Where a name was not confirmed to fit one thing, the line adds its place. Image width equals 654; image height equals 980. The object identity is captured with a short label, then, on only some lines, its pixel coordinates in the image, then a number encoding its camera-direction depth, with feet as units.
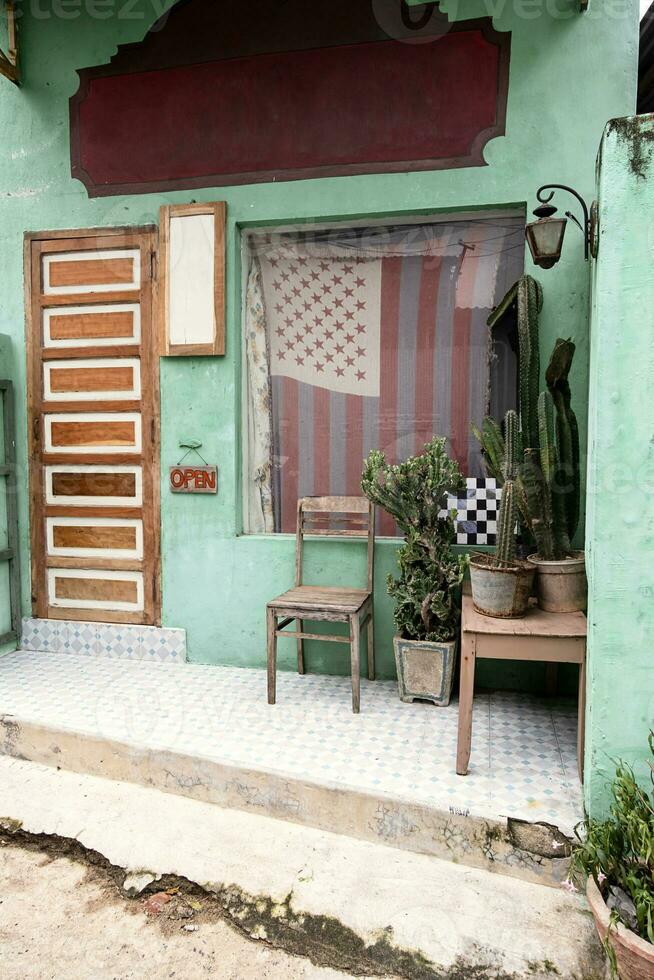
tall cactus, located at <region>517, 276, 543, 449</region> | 11.08
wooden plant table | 9.13
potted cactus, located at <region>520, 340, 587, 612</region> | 10.23
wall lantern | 10.49
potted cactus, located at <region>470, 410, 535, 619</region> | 9.73
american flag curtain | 13.17
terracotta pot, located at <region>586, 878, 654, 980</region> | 6.15
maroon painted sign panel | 12.47
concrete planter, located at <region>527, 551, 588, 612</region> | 10.21
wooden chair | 11.62
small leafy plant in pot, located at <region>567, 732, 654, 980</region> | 6.33
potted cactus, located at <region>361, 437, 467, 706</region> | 11.82
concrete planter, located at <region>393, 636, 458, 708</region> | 11.94
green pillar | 7.53
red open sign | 13.94
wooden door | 14.37
